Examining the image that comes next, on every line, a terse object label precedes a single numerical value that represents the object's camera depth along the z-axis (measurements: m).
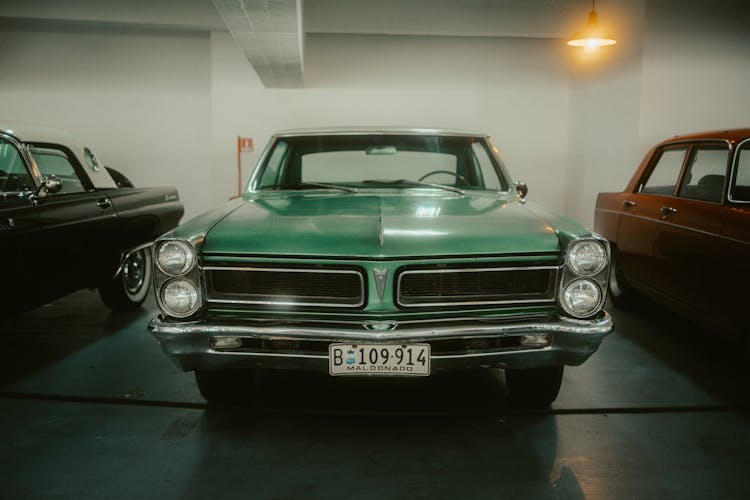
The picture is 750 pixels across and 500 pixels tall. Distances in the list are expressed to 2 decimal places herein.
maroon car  3.19
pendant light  6.27
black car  3.44
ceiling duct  6.06
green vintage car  2.31
